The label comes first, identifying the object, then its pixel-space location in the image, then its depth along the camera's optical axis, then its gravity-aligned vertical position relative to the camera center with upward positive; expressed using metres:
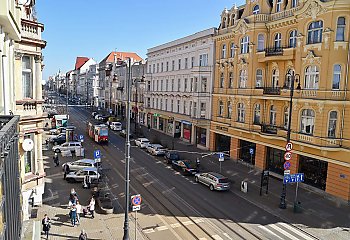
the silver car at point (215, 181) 23.25 -6.78
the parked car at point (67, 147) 34.41 -6.33
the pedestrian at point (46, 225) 15.46 -6.87
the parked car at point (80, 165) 26.31 -6.42
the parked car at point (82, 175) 24.50 -6.77
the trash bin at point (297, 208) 19.83 -7.38
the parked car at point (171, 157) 31.53 -6.61
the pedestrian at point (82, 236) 14.54 -6.96
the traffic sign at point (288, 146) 20.09 -3.29
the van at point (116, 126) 54.00 -6.00
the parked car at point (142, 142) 39.36 -6.51
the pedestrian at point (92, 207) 18.23 -6.96
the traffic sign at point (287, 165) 20.52 -4.66
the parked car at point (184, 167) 27.56 -6.89
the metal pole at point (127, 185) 14.56 -4.62
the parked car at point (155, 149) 35.53 -6.66
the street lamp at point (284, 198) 20.00 -6.85
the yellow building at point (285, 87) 21.97 +0.82
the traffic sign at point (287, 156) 20.23 -3.98
